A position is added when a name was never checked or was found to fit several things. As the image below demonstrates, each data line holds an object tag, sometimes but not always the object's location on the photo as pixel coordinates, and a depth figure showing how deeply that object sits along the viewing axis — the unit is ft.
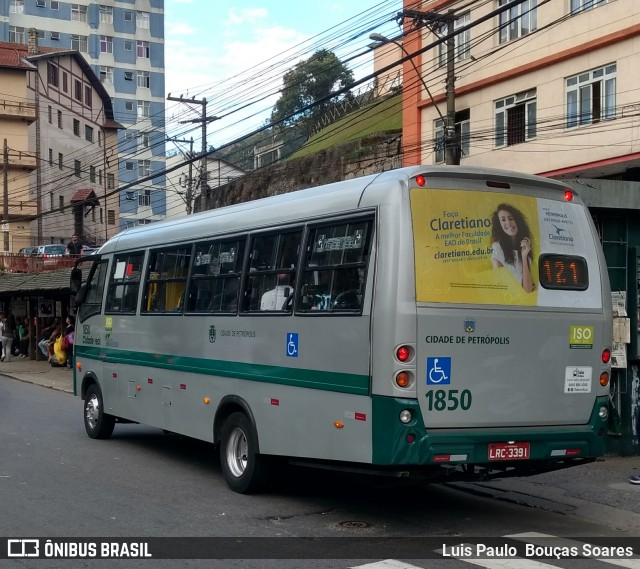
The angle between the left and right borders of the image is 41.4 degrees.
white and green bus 22.66
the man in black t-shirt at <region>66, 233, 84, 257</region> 134.38
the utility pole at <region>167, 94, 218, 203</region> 102.99
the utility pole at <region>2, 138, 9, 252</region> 158.63
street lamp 63.72
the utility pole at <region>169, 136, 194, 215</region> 119.56
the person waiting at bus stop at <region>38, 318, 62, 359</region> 94.32
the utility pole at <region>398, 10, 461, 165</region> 69.87
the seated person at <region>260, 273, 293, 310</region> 26.94
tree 240.53
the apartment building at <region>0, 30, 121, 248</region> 187.42
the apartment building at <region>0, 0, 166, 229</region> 256.93
